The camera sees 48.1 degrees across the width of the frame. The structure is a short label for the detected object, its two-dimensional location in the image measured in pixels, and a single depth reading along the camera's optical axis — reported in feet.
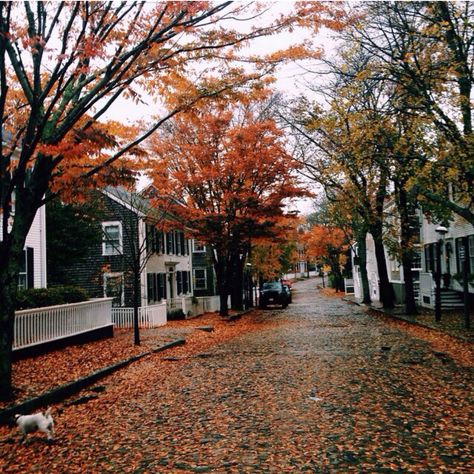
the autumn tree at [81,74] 27.35
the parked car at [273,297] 130.72
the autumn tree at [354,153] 50.49
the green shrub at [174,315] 97.04
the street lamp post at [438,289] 65.65
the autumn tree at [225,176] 80.94
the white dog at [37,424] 21.11
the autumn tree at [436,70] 42.01
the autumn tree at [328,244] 188.14
